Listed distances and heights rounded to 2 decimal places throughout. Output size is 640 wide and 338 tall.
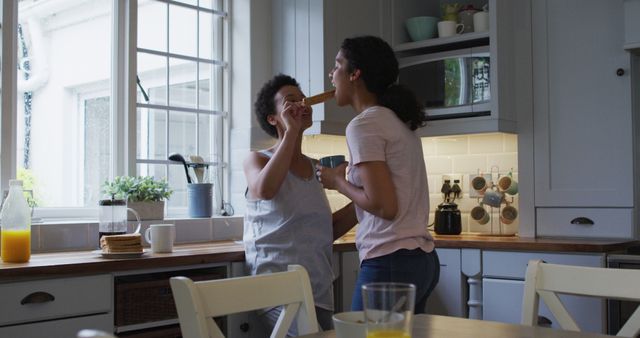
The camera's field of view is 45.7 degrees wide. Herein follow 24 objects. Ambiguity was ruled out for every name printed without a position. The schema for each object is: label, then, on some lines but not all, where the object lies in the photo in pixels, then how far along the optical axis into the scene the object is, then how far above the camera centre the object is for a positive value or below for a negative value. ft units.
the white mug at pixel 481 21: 12.78 +2.77
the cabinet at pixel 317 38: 12.43 +2.49
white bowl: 3.80 -0.70
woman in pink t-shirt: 6.86 +0.01
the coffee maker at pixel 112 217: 9.47 -0.38
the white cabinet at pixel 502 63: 12.20 +1.98
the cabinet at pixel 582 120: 11.32 +0.99
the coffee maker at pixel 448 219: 13.14 -0.60
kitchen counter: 7.70 -0.83
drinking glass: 3.39 -0.56
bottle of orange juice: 8.11 -0.43
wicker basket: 8.52 -1.27
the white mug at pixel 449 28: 13.20 +2.75
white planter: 10.76 -0.33
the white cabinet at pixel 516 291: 10.43 -1.57
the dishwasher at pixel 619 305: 10.13 -1.62
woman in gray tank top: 8.63 -0.34
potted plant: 10.75 -0.08
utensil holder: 11.88 -0.18
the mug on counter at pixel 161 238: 9.30 -0.63
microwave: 12.48 +1.76
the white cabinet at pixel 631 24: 10.90 +2.31
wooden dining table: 5.04 -1.00
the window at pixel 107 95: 10.71 +1.43
